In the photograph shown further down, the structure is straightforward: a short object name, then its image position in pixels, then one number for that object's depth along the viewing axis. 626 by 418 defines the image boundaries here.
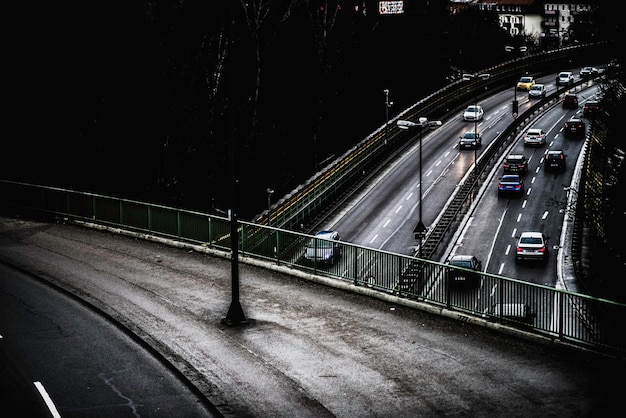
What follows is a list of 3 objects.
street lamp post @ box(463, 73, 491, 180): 65.04
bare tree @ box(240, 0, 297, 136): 66.69
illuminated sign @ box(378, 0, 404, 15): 87.38
